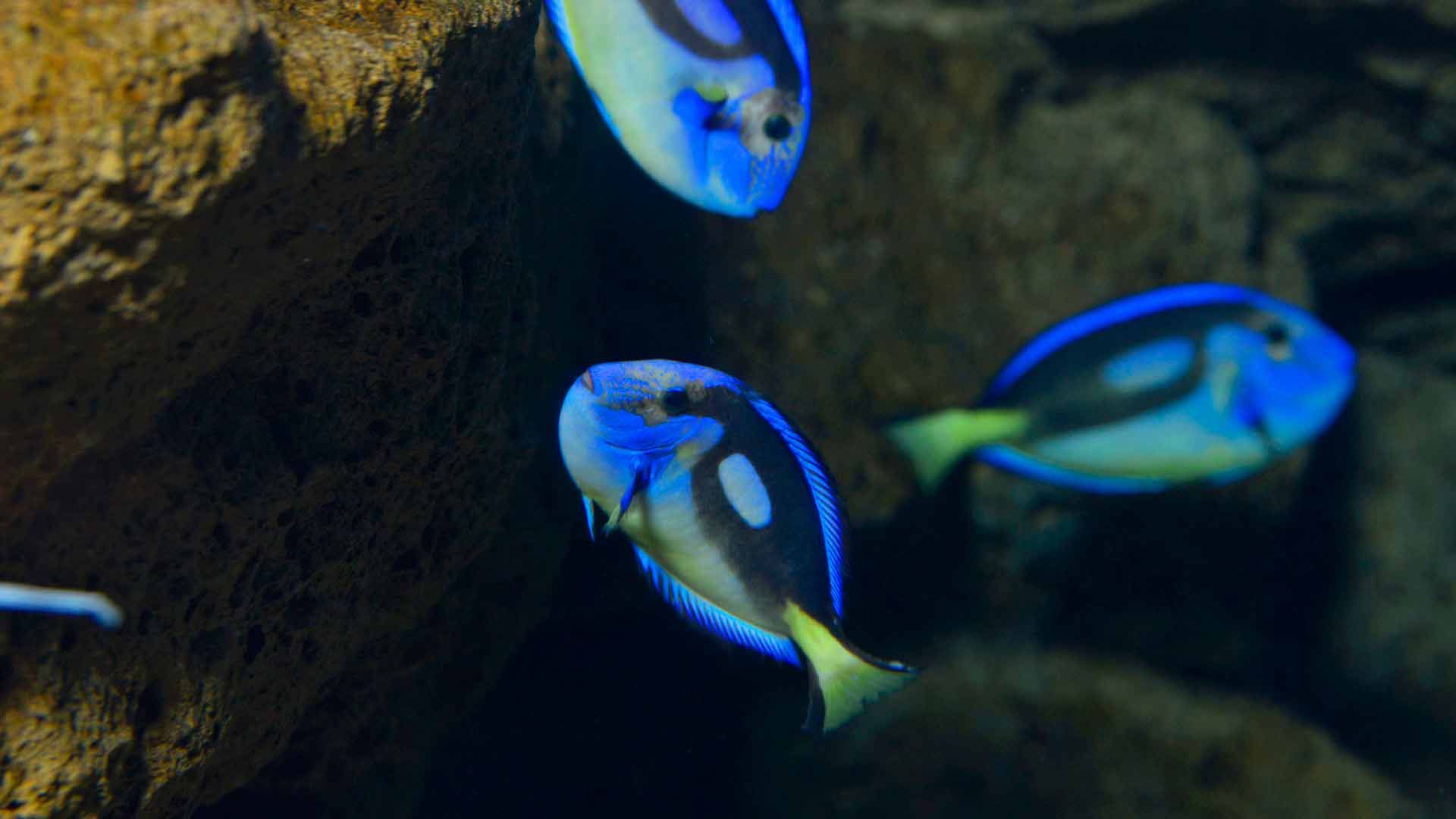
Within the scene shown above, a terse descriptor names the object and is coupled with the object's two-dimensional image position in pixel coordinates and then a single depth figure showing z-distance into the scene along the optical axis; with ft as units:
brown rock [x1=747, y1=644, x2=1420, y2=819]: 4.47
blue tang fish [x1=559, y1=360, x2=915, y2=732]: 3.09
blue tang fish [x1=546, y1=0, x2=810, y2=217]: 3.16
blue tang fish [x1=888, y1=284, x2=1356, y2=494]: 3.53
